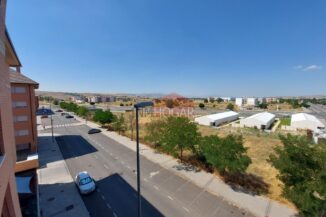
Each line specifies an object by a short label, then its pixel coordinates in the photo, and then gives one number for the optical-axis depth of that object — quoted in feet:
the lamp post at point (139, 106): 27.99
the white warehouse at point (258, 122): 154.81
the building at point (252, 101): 458.91
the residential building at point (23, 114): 78.33
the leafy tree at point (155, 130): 85.66
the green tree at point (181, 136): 69.67
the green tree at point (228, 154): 52.74
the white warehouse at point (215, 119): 167.97
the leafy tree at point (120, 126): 123.74
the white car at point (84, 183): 51.60
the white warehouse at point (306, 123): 145.79
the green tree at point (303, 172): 33.68
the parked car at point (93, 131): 131.56
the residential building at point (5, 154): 20.73
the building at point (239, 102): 456.86
